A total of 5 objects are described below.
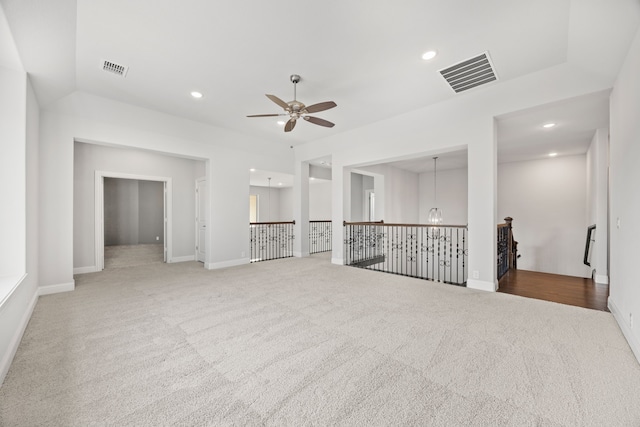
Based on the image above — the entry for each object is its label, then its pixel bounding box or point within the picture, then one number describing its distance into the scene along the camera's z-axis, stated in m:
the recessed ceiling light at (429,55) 3.06
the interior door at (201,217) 6.51
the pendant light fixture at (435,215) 7.42
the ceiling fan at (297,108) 3.36
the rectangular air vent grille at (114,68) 3.32
